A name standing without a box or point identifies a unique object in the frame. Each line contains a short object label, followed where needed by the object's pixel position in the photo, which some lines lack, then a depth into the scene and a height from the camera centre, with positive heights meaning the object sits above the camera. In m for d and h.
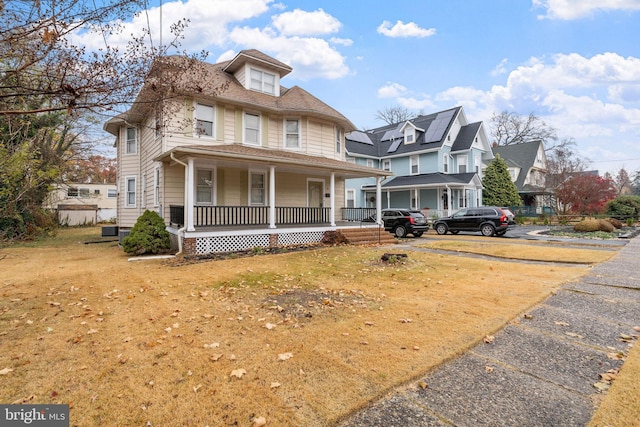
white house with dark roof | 35.25 +4.94
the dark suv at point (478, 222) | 17.05 -0.52
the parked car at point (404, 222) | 16.70 -0.47
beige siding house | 11.35 +2.04
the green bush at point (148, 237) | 10.57 -0.77
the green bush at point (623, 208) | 25.82 +0.35
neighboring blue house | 26.53 +4.86
